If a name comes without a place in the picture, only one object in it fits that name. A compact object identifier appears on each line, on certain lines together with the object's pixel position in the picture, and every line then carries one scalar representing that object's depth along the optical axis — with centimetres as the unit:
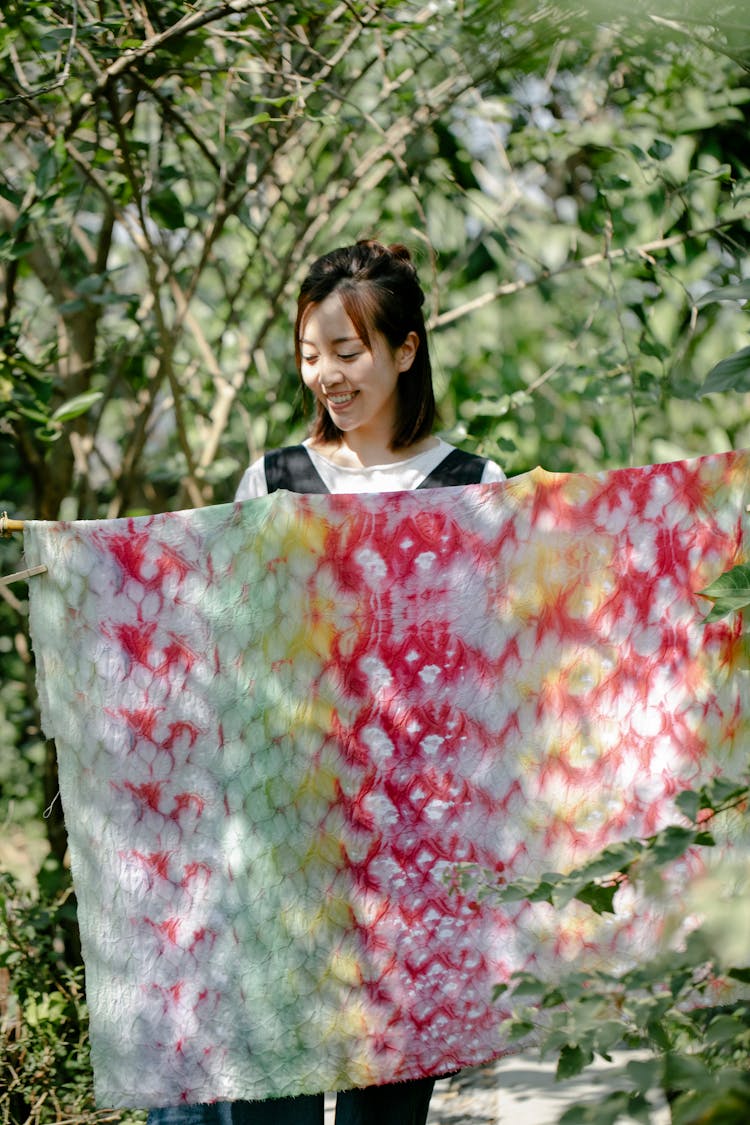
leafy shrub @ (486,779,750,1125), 219
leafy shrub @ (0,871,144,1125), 325
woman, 291
